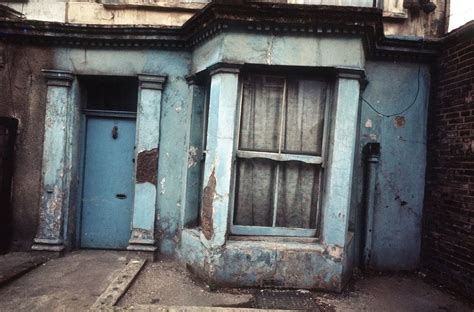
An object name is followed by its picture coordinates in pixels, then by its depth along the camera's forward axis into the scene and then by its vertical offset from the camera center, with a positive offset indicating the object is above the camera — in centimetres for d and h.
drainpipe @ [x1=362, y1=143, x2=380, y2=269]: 474 -59
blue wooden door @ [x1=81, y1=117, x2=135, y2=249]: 520 -89
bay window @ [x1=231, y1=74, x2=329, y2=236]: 425 +1
